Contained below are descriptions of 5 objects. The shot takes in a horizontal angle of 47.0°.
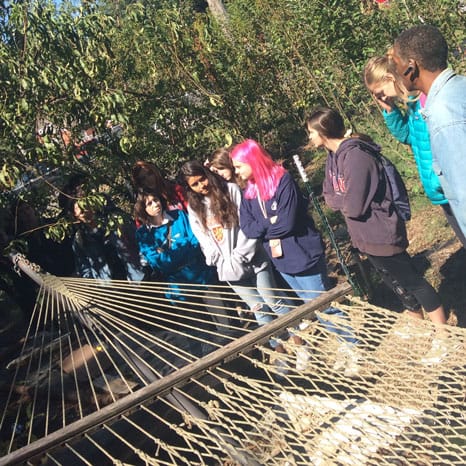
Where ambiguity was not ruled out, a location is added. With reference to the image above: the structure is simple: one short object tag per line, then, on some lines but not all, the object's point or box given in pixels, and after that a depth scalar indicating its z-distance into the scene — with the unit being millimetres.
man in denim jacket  1542
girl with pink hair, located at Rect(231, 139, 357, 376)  2998
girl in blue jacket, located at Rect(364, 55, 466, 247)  2461
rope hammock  1796
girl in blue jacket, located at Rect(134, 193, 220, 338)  3314
